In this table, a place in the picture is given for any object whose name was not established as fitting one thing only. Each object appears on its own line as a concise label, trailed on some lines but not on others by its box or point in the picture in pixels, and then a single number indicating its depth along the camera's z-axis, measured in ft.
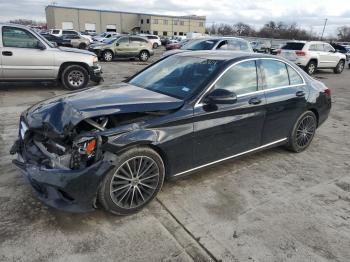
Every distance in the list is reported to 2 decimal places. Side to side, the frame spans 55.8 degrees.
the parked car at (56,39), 80.99
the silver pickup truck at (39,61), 28.25
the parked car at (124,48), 64.03
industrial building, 293.84
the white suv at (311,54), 55.26
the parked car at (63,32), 113.62
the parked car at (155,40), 135.14
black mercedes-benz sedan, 10.07
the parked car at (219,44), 39.88
